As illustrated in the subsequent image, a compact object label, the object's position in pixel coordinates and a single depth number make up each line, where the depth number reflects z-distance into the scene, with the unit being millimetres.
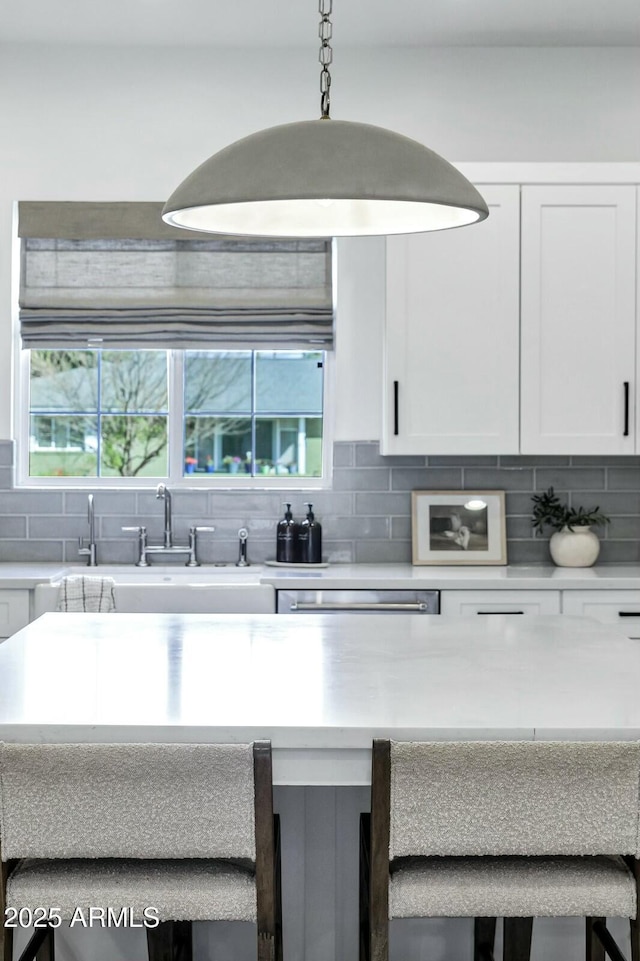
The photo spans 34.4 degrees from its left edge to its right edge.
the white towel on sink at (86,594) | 3822
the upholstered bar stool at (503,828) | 1692
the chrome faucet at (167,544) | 4497
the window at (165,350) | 4547
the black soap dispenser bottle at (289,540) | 4391
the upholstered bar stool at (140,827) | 1681
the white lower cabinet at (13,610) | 3914
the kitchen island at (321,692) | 1775
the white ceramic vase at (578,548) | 4352
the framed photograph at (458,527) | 4457
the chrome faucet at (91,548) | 4504
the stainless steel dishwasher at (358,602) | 3930
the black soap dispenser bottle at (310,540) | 4375
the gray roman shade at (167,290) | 4547
